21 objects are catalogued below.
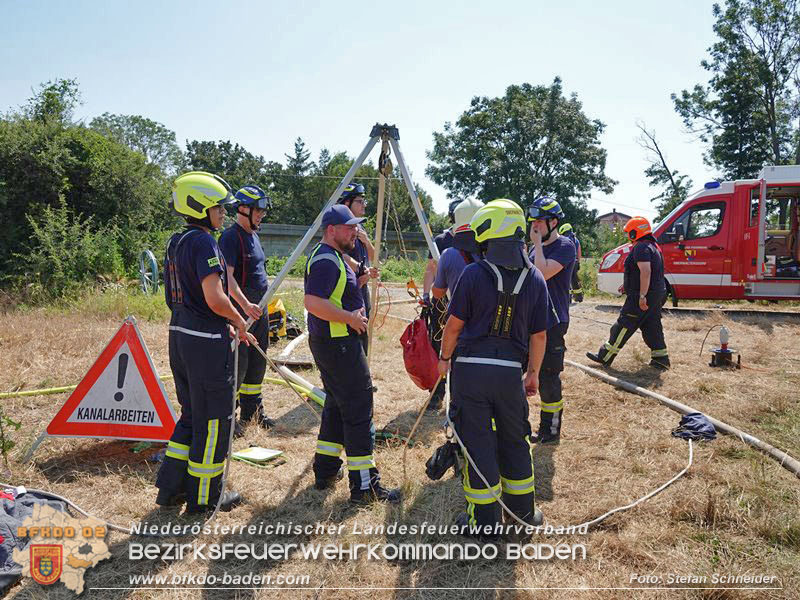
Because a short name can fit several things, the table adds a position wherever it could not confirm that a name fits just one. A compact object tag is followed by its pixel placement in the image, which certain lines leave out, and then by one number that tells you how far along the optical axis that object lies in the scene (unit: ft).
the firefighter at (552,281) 15.20
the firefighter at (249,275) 15.70
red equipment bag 15.93
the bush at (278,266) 73.05
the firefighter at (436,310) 18.02
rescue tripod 16.65
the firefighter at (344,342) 11.85
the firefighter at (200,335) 11.35
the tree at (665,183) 94.76
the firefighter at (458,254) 13.74
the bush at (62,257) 36.58
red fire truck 38.99
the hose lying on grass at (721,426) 13.16
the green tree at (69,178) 38.96
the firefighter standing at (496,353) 10.19
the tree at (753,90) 78.69
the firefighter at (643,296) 22.79
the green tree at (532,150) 114.83
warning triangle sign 13.97
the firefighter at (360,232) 17.26
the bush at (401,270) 76.54
